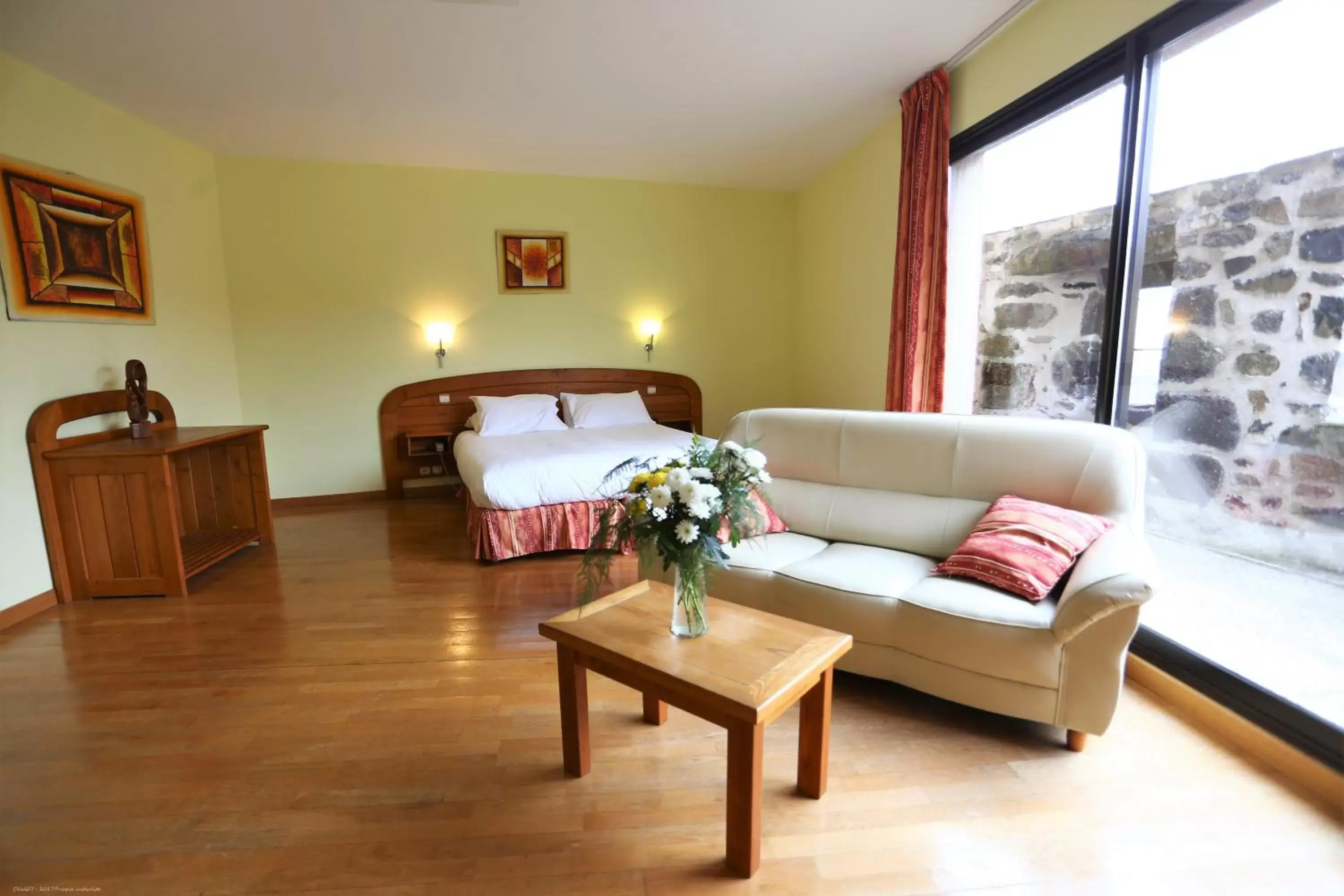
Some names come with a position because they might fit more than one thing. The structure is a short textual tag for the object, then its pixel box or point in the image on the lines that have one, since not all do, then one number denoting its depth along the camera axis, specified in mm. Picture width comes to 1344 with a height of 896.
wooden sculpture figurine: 3262
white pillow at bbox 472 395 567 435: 4535
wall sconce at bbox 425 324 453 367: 4828
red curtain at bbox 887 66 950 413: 3170
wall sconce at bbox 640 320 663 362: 5262
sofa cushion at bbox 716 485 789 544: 1636
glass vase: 1576
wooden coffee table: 1324
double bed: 3361
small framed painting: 4875
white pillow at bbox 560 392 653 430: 4828
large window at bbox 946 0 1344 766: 1681
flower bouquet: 1477
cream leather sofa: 1668
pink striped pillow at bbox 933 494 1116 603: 1846
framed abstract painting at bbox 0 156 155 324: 2857
